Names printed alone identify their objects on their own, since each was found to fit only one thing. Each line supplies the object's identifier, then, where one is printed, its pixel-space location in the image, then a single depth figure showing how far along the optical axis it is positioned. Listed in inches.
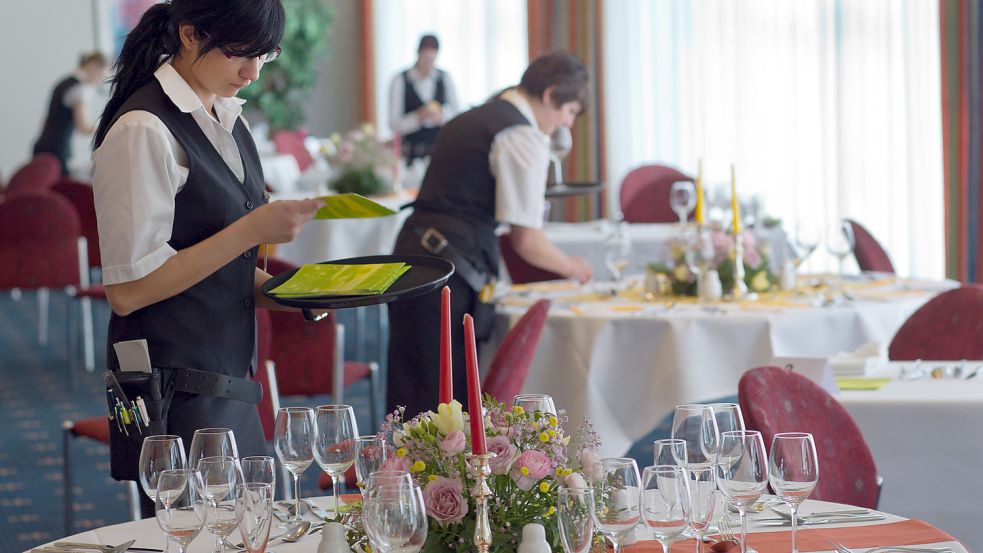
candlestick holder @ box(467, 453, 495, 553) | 153.9
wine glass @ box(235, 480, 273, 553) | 159.8
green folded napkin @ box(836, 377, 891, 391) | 223.8
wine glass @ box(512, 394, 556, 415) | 169.1
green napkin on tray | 184.3
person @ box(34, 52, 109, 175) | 678.9
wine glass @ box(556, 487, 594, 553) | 152.6
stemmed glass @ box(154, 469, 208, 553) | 161.5
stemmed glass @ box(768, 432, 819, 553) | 167.3
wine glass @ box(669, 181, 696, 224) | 400.2
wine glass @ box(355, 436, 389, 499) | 163.2
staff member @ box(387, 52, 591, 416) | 260.7
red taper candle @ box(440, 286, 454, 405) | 155.4
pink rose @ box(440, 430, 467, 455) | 156.6
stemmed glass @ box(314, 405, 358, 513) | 172.6
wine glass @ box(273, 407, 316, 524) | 174.0
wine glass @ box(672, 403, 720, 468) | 171.5
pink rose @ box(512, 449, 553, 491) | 156.4
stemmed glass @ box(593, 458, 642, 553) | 156.2
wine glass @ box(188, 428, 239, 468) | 168.1
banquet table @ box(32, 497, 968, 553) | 170.2
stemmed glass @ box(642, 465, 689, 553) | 157.4
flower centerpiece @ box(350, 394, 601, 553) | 156.2
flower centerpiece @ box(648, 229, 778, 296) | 306.7
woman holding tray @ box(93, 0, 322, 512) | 186.0
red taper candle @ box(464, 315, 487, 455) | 151.9
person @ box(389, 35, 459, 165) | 657.6
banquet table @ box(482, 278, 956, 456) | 279.4
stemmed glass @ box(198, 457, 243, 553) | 161.5
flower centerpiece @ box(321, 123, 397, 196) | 503.9
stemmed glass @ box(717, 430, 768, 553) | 166.7
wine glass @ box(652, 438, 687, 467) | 165.3
